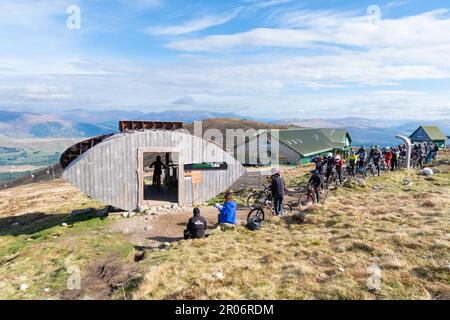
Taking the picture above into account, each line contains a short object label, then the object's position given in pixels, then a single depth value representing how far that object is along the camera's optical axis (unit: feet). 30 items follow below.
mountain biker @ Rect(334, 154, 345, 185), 69.97
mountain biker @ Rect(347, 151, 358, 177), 78.16
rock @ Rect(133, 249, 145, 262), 39.70
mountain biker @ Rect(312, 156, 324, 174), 62.57
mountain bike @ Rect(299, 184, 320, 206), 59.88
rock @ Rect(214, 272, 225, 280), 29.35
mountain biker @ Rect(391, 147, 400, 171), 94.19
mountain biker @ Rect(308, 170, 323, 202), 57.52
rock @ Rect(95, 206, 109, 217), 60.53
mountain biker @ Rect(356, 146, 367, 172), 80.84
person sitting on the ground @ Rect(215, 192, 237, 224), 47.24
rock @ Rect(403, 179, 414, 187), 77.85
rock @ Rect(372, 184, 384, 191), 73.02
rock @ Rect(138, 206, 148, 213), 59.77
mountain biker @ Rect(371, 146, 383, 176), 83.46
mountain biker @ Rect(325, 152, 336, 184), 69.36
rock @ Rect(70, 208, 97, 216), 65.02
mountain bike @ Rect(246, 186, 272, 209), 57.57
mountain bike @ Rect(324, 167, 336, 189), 70.23
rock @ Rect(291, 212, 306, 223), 50.41
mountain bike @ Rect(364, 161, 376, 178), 84.58
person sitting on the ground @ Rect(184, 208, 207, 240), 42.83
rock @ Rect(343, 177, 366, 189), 72.69
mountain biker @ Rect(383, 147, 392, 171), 92.79
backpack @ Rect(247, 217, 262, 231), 47.56
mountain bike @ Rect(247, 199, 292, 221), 50.47
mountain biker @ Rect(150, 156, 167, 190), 73.04
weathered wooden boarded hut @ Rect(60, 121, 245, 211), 56.49
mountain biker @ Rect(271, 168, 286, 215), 49.37
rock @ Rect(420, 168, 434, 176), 91.04
